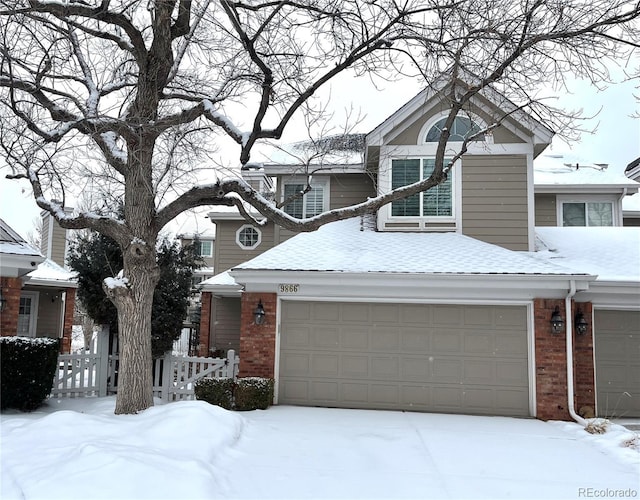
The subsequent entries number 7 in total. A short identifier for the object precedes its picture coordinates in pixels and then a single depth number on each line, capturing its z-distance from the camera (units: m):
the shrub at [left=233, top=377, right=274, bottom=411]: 9.79
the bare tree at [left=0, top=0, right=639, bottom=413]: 8.06
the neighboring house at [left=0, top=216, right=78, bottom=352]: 17.70
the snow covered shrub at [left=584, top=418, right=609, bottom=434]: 8.69
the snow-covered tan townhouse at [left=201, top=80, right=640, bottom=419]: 10.12
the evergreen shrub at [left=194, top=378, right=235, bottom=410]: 9.85
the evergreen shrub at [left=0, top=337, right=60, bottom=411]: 9.49
